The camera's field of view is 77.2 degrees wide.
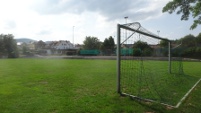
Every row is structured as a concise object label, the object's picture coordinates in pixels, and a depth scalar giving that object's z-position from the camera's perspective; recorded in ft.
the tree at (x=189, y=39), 119.41
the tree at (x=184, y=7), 29.29
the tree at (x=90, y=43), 143.13
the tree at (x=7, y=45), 110.89
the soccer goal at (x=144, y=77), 13.81
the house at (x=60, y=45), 194.95
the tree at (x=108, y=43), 129.19
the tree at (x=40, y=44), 198.32
